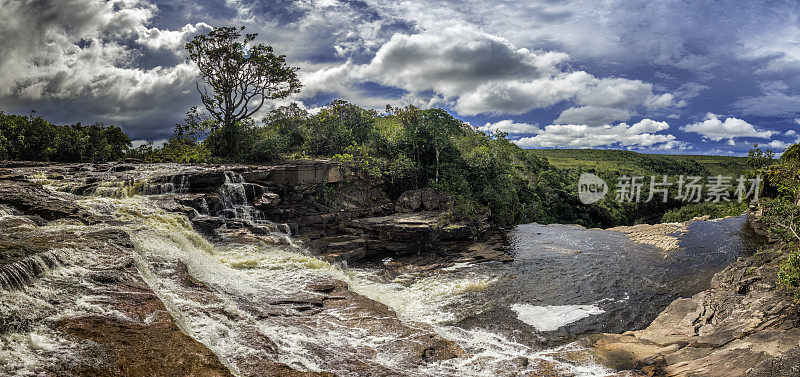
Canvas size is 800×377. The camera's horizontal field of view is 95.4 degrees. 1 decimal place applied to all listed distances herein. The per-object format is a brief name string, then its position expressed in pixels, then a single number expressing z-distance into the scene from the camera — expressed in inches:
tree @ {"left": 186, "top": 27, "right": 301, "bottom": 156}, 968.9
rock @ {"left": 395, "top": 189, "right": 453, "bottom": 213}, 783.1
